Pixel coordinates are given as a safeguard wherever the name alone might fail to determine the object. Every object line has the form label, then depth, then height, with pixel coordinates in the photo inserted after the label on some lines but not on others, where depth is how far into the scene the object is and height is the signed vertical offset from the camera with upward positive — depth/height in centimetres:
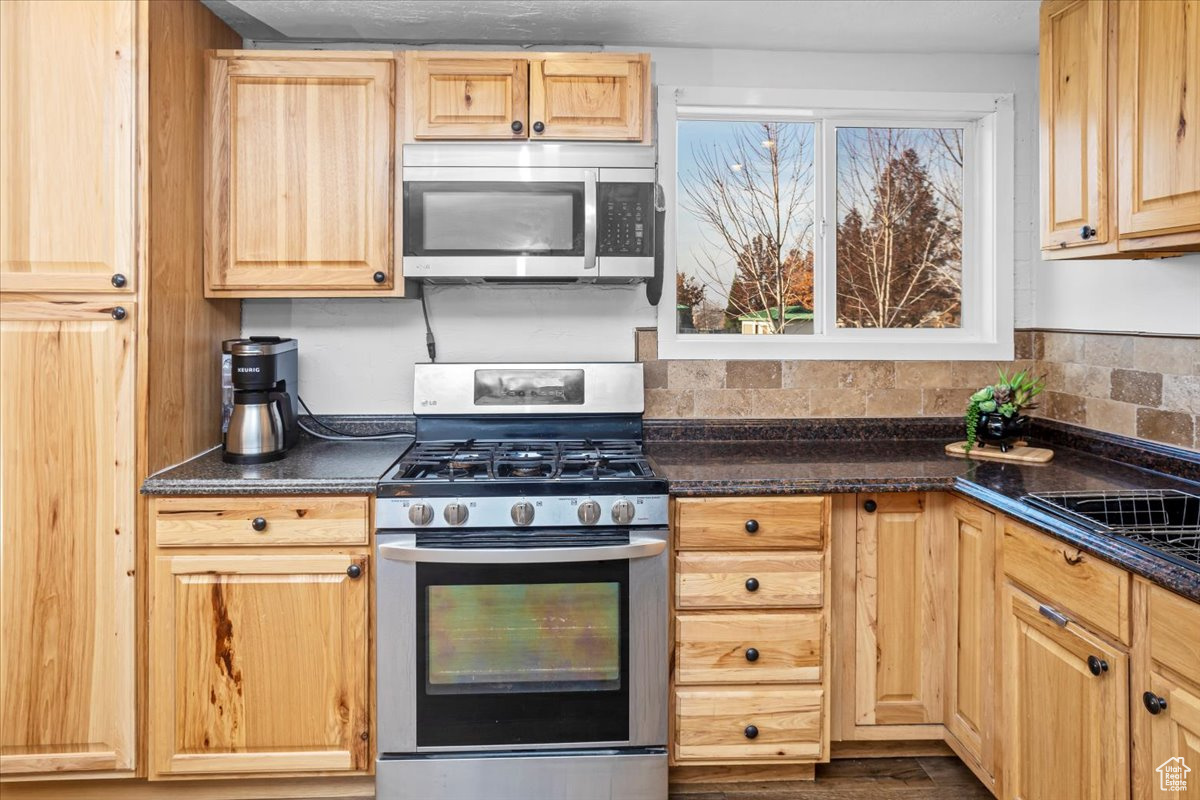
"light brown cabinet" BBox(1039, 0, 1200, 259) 174 +62
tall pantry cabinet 214 +5
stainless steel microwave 247 +54
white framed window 290 +59
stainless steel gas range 216 -65
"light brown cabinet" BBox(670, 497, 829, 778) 225 -64
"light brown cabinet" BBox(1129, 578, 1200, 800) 140 -53
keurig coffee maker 241 -5
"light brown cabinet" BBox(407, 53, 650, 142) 247 +88
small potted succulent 257 -6
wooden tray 246 -19
